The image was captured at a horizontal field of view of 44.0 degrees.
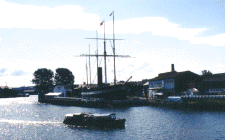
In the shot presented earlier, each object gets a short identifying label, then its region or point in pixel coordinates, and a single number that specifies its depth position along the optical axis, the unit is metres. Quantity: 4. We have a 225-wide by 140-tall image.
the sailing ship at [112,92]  85.12
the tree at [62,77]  180.75
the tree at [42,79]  182.12
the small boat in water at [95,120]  43.75
